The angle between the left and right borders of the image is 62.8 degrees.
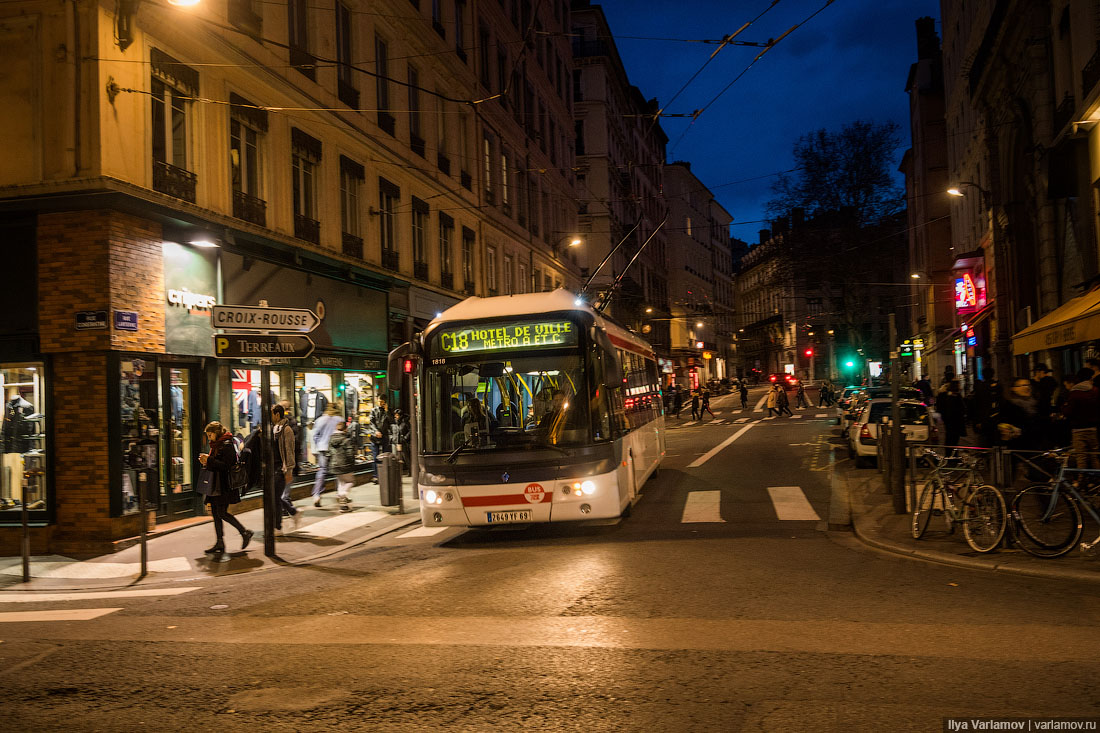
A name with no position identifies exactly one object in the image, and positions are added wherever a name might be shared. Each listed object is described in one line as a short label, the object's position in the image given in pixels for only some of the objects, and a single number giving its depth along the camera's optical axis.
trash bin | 15.98
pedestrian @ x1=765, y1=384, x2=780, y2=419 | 42.47
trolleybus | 10.82
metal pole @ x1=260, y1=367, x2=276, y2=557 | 11.51
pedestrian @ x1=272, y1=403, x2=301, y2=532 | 14.20
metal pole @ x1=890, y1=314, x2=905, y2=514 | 12.19
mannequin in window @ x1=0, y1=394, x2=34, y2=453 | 13.09
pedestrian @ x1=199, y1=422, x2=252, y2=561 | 11.70
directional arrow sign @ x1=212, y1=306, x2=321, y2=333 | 11.17
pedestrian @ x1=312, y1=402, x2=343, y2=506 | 15.95
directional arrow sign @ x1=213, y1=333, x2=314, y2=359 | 11.26
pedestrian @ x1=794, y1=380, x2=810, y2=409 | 52.50
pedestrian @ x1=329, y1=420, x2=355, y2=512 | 16.05
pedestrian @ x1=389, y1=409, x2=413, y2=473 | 18.94
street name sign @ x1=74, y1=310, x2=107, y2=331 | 12.66
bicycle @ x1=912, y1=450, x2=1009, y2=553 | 9.20
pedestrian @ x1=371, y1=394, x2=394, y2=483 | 18.50
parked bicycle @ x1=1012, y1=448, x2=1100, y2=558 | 8.66
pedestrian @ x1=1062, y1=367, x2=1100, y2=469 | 11.16
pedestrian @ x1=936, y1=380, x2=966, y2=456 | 18.17
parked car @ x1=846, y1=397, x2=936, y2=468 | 18.91
